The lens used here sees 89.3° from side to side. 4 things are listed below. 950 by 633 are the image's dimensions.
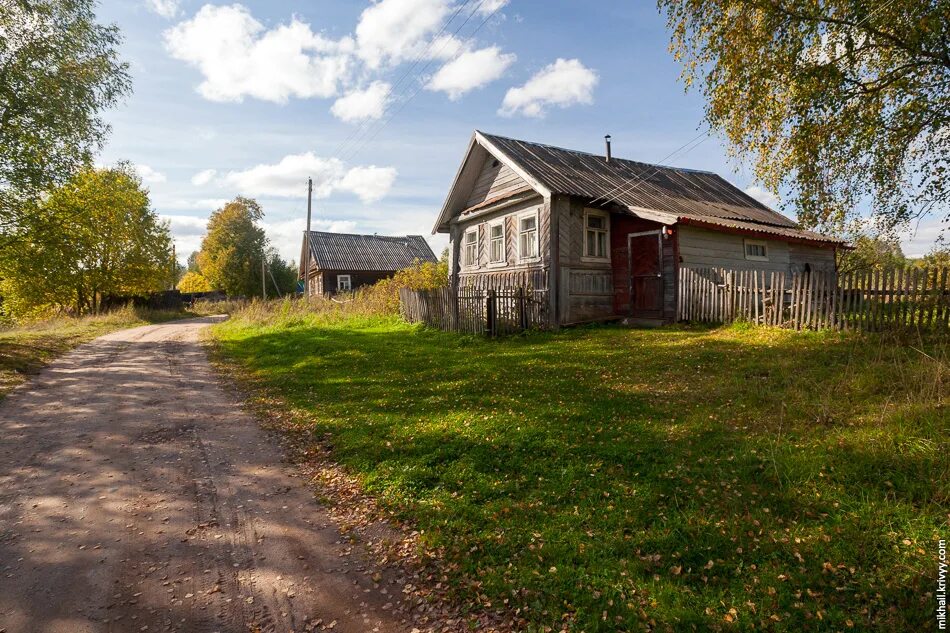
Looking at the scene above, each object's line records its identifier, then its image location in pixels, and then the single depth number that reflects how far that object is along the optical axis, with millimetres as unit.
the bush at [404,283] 21359
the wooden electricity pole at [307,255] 36344
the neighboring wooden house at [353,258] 37312
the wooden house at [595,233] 14898
